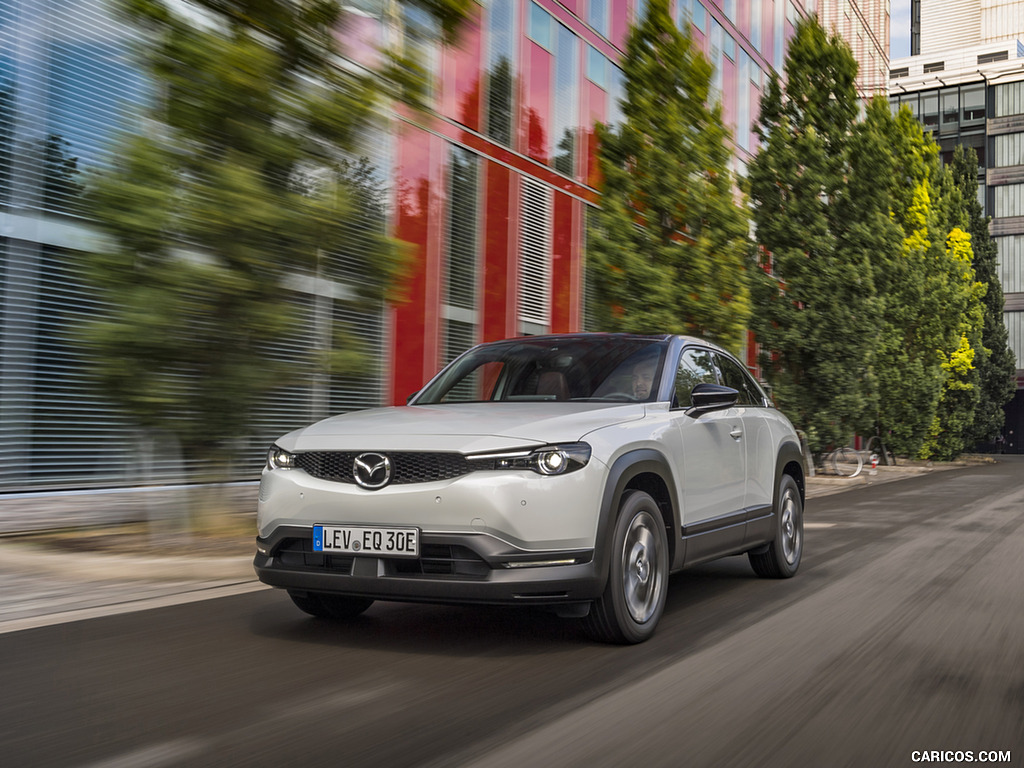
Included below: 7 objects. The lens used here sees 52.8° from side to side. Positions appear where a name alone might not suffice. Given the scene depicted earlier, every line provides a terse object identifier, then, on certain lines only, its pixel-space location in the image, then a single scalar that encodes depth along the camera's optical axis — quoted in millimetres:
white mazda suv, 4582
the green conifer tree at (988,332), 43469
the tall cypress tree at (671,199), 14578
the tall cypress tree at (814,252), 22469
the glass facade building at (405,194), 10531
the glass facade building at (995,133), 59250
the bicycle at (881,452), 33625
